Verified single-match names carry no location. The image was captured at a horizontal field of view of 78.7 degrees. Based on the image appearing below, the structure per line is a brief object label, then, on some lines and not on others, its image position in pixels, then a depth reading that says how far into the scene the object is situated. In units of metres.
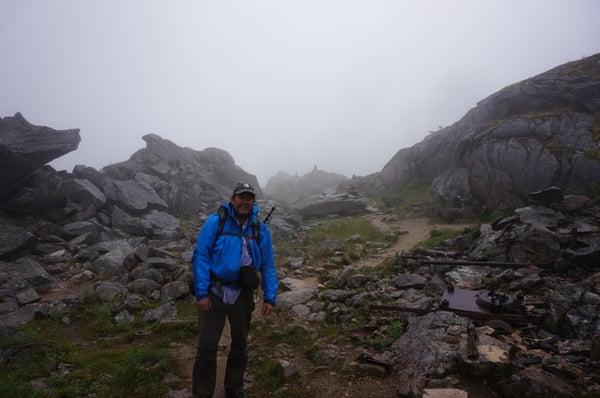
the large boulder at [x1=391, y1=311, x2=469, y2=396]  5.76
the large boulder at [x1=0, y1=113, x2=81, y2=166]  18.75
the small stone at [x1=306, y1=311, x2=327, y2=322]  9.07
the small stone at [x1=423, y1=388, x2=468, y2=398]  5.01
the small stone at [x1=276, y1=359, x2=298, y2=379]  6.41
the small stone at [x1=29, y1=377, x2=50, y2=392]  5.86
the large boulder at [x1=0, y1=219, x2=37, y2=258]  14.03
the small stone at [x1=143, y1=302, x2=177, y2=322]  9.25
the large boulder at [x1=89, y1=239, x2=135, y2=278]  13.05
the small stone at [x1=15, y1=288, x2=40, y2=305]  10.62
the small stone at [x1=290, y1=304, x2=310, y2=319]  9.48
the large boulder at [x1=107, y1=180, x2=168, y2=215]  21.33
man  5.17
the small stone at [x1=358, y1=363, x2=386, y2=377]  6.27
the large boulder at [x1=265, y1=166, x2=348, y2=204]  54.91
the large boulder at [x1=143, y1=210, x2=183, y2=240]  19.26
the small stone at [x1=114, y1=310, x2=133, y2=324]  9.18
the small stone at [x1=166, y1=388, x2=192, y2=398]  5.98
